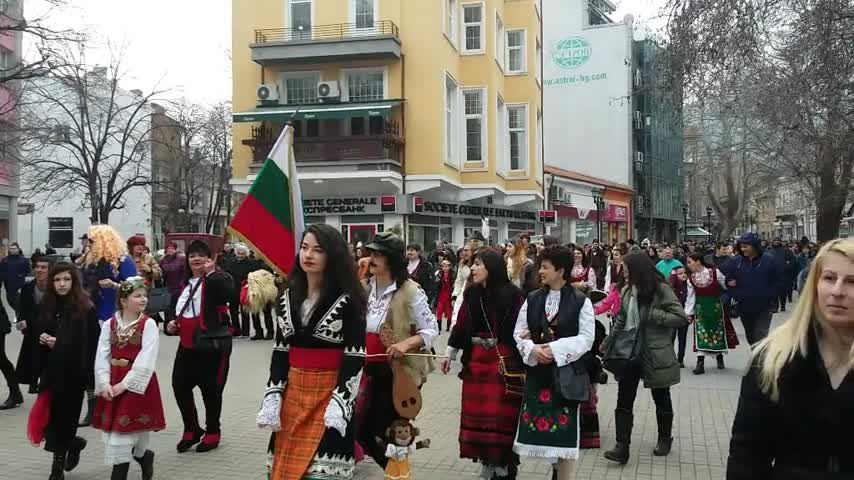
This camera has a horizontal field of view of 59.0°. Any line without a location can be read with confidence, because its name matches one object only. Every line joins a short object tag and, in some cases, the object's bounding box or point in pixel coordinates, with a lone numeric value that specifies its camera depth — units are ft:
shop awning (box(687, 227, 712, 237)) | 238.48
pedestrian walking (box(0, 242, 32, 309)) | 39.63
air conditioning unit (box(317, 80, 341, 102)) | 80.53
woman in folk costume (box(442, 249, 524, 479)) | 17.19
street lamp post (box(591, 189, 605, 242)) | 115.96
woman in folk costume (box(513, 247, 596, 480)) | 16.28
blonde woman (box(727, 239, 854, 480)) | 7.50
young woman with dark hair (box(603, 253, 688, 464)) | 20.95
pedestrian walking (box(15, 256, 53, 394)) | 25.41
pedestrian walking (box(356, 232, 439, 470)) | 16.98
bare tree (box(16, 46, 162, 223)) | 79.97
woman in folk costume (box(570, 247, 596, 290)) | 43.47
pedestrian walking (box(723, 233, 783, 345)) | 33.09
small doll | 16.37
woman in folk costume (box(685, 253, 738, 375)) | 35.78
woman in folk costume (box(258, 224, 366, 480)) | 12.39
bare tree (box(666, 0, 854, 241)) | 29.25
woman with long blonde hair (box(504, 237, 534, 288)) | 39.75
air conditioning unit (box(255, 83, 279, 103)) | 82.23
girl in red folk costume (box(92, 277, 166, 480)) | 17.15
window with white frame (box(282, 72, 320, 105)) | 84.02
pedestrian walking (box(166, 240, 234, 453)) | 21.56
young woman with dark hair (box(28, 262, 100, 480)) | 19.02
